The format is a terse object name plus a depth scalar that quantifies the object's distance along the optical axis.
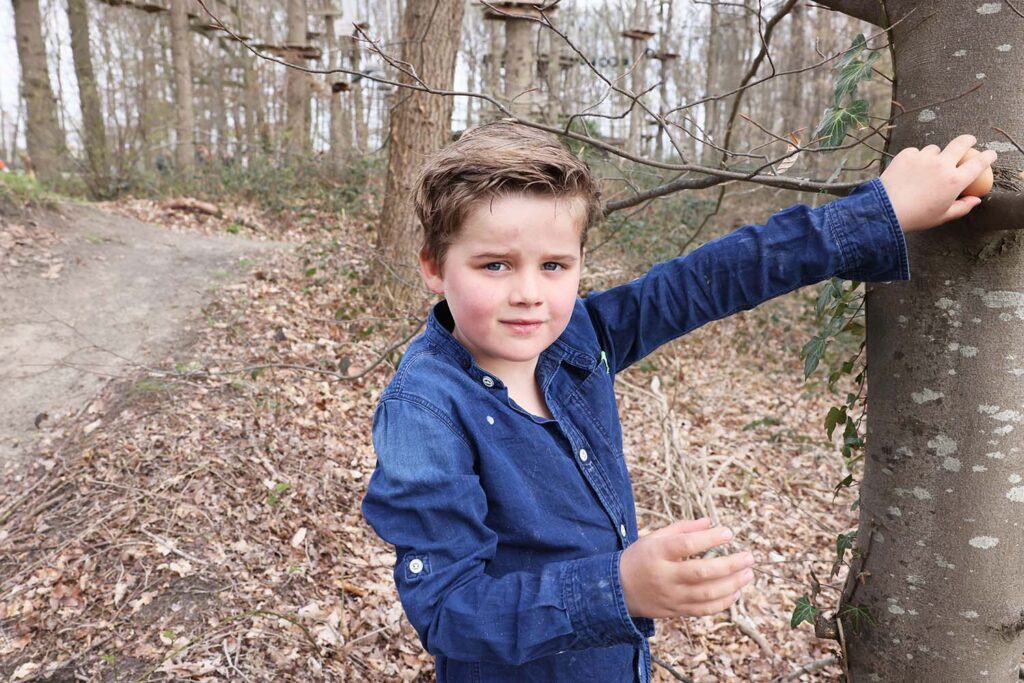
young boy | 1.01
